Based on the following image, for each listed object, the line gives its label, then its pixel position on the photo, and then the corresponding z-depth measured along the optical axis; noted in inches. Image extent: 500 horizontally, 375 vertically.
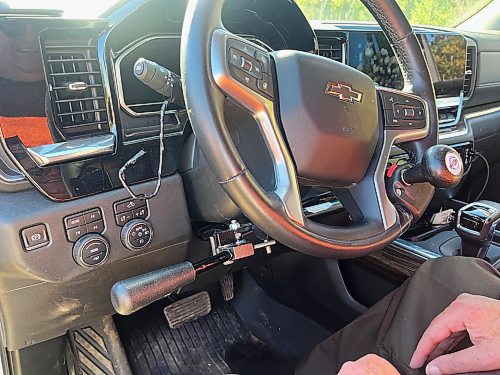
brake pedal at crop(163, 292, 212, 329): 58.6
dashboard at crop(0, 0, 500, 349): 35.1
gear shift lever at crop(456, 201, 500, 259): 48.1
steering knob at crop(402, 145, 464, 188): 33.2
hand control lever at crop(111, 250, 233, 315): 33.5
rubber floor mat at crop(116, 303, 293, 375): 56.9
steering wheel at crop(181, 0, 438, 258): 28.9
